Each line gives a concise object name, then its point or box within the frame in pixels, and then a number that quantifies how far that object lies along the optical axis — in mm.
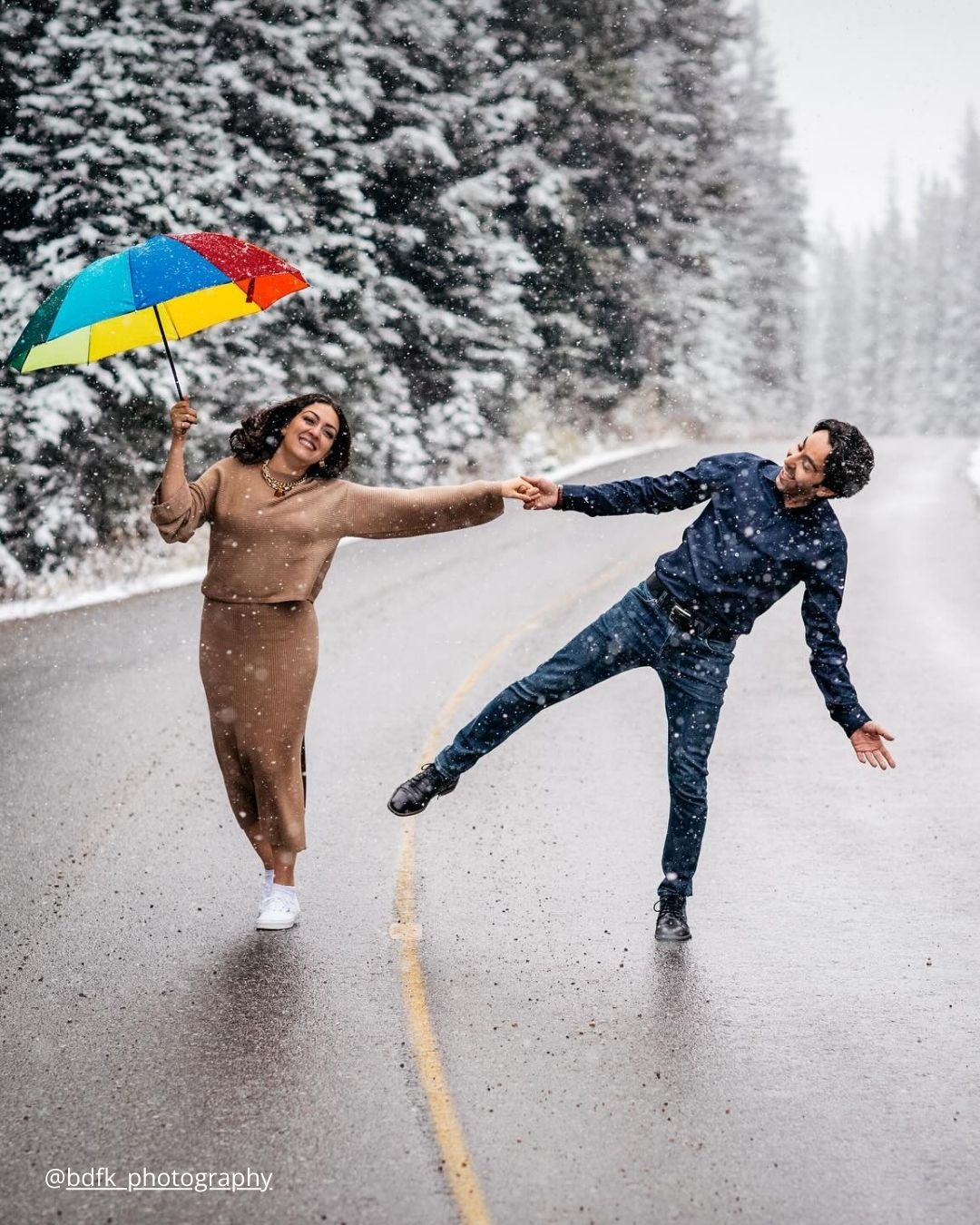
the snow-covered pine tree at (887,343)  87688
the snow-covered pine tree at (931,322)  82000
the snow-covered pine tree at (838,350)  91125
